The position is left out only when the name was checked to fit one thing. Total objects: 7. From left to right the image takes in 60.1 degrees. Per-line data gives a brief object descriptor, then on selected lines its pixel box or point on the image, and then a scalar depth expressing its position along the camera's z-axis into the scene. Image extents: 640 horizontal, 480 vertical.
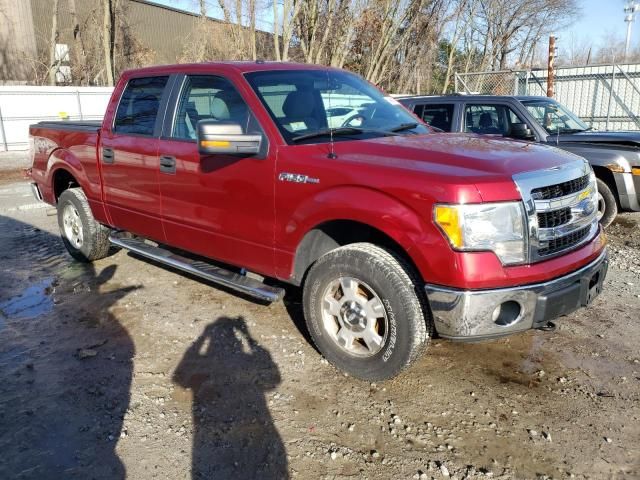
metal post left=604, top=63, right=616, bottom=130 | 15.02
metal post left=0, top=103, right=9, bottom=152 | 16.89
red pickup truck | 3.01
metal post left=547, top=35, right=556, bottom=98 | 13.44
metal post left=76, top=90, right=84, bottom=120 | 18.91
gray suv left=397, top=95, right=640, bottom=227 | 6.86
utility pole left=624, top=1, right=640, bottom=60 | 42.16
